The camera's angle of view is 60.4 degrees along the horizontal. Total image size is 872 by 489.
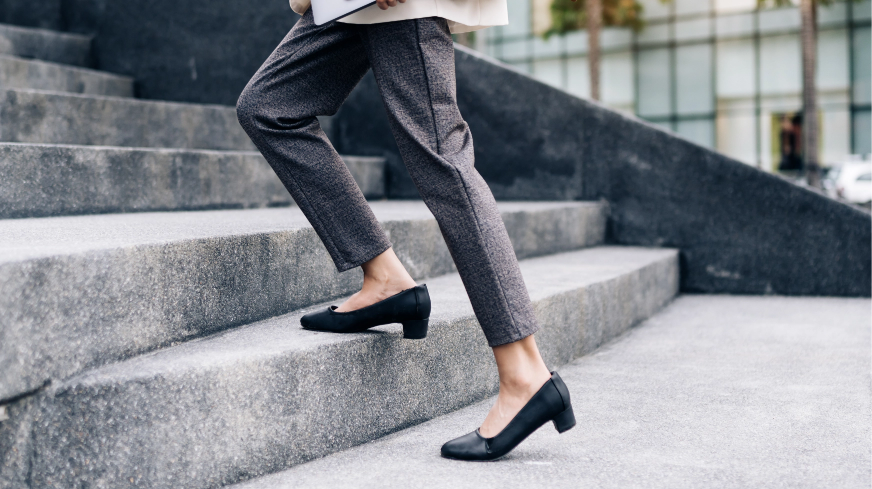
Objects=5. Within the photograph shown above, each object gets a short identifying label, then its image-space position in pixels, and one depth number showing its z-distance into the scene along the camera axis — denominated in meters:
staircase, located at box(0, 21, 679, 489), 1.50
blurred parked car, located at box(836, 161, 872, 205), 16.53
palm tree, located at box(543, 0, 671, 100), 24.05
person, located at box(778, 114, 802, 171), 22.34
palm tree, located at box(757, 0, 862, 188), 18.30
